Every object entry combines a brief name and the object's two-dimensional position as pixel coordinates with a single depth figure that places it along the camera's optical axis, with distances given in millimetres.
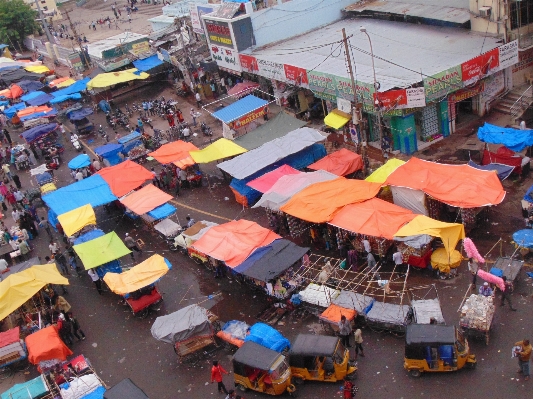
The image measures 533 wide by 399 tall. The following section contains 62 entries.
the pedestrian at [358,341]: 17125
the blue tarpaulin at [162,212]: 25719
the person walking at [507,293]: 17806
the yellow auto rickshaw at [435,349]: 15469
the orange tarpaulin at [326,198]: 22234
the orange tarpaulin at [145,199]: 25938
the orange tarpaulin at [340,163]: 26047
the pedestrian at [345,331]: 17281
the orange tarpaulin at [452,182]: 20781
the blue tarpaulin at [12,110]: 45188
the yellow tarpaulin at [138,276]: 20781
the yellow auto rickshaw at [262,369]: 16062
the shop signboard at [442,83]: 26797
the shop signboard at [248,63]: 36625
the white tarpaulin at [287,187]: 23625
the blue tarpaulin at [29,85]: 49497
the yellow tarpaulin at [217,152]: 28922
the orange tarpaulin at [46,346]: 18672
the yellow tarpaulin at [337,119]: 29678
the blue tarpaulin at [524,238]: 19344
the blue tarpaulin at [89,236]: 24766
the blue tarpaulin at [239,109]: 32500
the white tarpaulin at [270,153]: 27078
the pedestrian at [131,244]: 25420
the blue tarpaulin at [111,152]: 33344
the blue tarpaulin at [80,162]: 32591
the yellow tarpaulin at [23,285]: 20766
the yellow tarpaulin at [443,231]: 19469
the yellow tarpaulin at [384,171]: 23828
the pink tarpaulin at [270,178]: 25750
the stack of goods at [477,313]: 16406
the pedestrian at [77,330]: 20969
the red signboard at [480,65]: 27300
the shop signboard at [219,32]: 38156
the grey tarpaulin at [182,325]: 18234
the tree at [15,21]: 70875
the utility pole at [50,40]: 62016
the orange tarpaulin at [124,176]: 27766
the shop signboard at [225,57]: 38656
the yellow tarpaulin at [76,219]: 24969
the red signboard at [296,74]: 32297
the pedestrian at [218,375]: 16656
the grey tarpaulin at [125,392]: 15766
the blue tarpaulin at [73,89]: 45250
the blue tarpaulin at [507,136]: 24016
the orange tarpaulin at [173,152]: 30078
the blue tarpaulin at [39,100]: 44969
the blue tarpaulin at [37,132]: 37688
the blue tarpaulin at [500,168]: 23203
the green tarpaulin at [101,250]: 22641
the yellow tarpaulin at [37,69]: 54656
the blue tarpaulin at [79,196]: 26969
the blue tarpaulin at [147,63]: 46500
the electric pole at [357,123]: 25192
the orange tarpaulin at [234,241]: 21078
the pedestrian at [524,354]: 14797
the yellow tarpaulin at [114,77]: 42375
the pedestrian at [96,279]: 23047
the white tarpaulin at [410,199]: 22000
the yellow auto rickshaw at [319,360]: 16141
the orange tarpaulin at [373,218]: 20438
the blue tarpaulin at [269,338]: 17141
